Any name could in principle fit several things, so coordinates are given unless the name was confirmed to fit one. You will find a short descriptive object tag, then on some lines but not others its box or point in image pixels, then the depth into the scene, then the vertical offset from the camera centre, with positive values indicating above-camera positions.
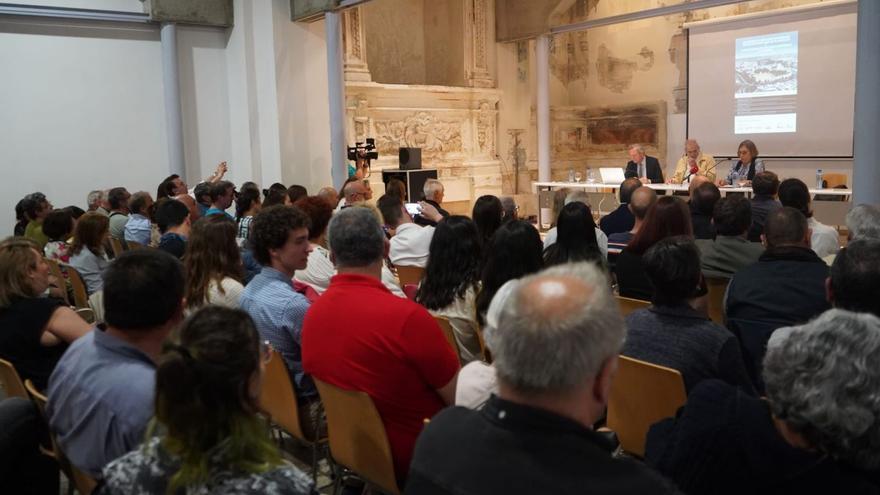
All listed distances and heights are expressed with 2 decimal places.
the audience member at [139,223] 6.32 -0.54
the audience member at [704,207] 5.39 -0.45
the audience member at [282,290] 3.05 -0.57
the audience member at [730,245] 3.97 -0.54
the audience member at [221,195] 6.53 -0.34
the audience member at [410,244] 5.02 -0.62
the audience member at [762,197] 5.46 -0.41
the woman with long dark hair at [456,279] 3.34 -0.58
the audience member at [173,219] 5.07 -0.41
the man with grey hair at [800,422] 1.40 -0.56
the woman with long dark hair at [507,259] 3.18 -0.47
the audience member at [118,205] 6.90 -0.45
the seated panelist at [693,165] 10.02 -0.27
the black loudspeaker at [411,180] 11.58 -0.43
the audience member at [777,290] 2.92 -0.59
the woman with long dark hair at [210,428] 1.37 -0.50
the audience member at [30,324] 2.73 -0.59
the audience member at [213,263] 3.38 -0.49
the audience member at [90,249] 5.13 -0.61
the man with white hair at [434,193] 6.89 -0.38
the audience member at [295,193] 6.92 -0.35
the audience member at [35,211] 6.61 -0.45
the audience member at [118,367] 1.88 -0.54
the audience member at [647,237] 3.98 -0.49
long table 8.27 -0.72
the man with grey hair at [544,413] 1.21 -0.45
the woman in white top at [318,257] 3.92 -0.56
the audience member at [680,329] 2.37 -0.61
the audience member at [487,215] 5.04 -0.44
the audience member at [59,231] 5.39 -0.51
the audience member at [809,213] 4.52 -0.49
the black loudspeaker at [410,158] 11.66 -0.09
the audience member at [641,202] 4.83 -0.36
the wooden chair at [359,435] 2.32 -0.92
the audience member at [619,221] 5.96 -0.59
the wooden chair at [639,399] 2.34 -0.84
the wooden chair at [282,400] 2.87 -0.98
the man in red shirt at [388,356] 2.35 -0.65
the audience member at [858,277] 2.34 -0.43
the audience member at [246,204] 6.23 -0.41
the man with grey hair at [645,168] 10.65 -0.32
